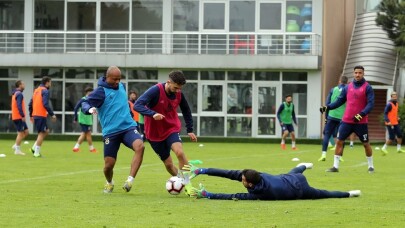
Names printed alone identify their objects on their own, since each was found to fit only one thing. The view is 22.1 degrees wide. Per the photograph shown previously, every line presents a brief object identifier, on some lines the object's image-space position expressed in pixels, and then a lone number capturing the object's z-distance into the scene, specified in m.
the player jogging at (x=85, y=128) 34.16
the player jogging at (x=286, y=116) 38.72
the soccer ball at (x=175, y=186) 15.60
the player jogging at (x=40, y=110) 29.16
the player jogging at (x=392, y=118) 36.59
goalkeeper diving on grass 14.29
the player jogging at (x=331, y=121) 26.94
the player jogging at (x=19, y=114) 31.16
